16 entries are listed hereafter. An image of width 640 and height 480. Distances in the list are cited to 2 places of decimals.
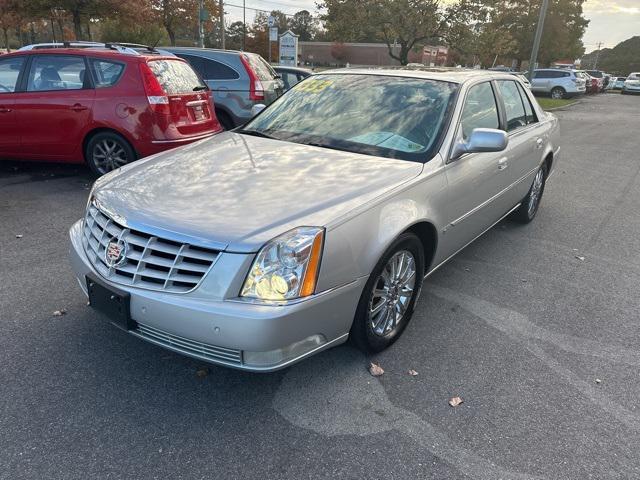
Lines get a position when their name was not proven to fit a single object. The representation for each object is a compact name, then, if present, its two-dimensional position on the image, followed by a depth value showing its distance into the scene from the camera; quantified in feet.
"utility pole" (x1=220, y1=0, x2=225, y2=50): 84.58
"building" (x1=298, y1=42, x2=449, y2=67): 230.68
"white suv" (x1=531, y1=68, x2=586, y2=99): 91.76
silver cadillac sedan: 7.51
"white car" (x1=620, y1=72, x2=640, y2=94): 127.75
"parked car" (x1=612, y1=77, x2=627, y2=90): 158.65
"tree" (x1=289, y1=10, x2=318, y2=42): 303.66
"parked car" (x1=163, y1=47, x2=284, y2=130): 29.14
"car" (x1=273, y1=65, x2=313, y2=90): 40.06
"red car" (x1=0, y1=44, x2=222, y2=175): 19.97
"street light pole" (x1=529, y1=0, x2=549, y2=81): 53.98
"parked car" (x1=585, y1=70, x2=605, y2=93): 120.16
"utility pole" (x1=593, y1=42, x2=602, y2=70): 293.47
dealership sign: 58.70
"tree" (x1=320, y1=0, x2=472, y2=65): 58.54
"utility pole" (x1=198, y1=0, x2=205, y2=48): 58.13
